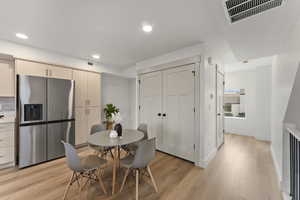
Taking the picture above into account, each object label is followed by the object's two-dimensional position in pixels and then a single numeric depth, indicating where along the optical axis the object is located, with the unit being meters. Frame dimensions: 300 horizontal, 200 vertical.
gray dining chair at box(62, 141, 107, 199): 1.62
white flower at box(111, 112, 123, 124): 2.30
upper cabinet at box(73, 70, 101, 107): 3.52
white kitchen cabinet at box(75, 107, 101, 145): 3.49
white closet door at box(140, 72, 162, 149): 3.42
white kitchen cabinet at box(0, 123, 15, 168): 2.49
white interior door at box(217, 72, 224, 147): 3.61
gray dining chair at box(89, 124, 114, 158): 2.38
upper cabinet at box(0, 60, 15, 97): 2.61
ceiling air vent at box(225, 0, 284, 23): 1.25
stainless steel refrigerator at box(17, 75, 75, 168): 2.55
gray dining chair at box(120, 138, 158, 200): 1.72
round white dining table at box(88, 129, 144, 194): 1.79
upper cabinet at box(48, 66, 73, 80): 3.07
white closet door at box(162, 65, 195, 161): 2.81
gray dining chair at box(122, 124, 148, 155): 2.42
